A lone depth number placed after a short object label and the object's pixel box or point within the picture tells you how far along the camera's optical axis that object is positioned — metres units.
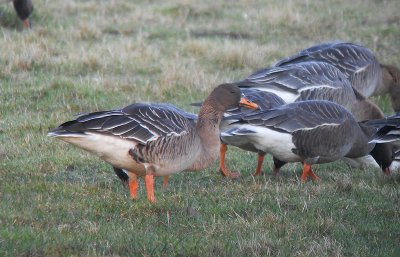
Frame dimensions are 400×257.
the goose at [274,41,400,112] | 22.90
